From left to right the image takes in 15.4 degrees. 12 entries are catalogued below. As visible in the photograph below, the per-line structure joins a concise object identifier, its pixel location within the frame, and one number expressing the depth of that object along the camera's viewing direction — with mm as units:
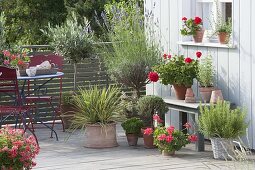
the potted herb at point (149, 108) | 10817
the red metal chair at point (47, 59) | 12093
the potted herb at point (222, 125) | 9630
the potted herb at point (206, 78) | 10385
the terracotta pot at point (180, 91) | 10808
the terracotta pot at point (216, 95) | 10196
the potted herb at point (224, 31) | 10358
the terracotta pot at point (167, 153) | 9935
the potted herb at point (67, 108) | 12480
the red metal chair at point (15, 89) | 10457
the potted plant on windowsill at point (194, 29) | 10915
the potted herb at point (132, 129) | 10700
